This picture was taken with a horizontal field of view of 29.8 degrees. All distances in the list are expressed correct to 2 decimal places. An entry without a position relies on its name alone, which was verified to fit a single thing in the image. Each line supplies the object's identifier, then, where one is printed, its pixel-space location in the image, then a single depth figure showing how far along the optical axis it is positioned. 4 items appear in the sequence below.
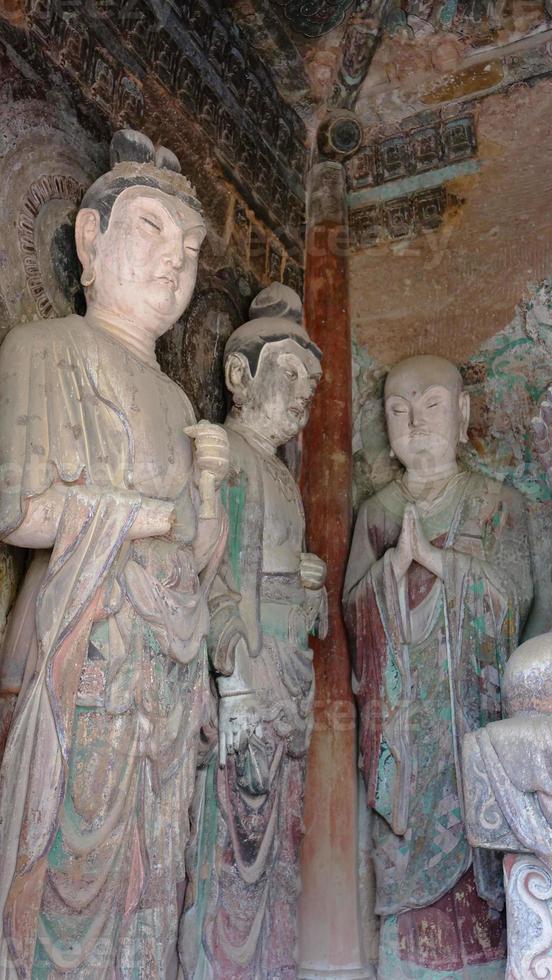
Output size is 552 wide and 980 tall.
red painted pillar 4.93
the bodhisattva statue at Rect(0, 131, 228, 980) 3.28
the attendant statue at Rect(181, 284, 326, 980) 4.23
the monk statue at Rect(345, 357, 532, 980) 4.78
